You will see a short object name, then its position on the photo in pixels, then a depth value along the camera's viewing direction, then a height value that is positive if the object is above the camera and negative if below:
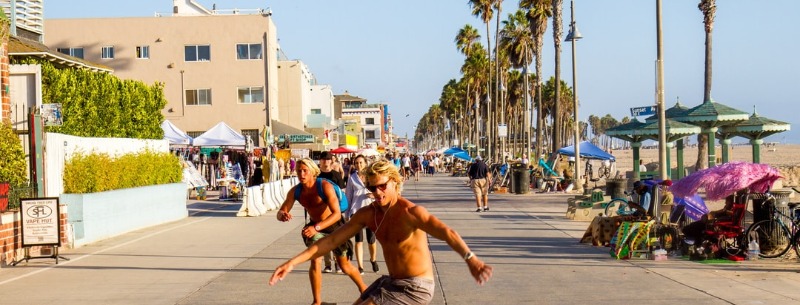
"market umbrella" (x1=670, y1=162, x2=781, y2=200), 14.80 -0.46
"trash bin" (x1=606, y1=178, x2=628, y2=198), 25.58 -0.95
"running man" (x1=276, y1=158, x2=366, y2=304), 10.65 -0.54
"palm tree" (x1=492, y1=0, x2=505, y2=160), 64.94 +7.74
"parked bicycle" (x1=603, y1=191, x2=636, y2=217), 19.78 -1.20
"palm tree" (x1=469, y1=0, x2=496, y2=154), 69.56 +9.61
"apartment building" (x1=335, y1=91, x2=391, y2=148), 168.00 +5.95
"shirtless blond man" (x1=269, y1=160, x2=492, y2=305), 6.50 -0.55
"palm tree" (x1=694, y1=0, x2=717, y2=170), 40.62 +4.80
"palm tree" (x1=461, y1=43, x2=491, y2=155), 93.56 +7.78
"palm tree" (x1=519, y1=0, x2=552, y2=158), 57.22 +7.45
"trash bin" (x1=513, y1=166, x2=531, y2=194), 40.16 -1.14
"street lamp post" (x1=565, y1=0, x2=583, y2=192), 33.59 +1.94
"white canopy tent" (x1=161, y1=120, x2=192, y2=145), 36.47 +0.82
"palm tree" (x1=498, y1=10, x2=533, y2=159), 71.69 +7.78
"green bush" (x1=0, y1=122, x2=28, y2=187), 16.92 +0.04
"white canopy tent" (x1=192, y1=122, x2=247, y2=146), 37.91 +0.74
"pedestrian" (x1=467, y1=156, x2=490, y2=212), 28.06 -0.74
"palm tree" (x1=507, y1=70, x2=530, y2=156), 97.94 +5.97
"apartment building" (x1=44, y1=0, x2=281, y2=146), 57.22 +5.70
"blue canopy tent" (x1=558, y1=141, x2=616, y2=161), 44.22 -0.08
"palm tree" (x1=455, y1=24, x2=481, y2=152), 91.38 +10.07
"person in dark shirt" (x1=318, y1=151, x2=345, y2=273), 13.90 -0.21
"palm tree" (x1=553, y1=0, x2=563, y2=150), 49.19 +5.44
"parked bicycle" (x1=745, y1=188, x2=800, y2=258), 14.51 -1.22
